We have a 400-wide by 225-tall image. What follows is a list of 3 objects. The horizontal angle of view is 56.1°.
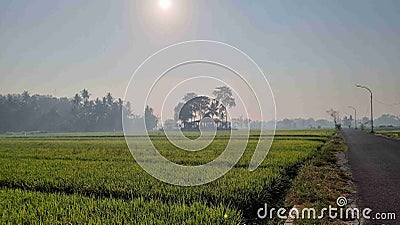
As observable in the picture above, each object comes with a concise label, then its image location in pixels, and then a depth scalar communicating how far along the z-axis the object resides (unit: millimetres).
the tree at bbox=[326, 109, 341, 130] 120138
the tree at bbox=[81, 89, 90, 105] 118825
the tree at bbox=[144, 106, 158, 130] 119494
